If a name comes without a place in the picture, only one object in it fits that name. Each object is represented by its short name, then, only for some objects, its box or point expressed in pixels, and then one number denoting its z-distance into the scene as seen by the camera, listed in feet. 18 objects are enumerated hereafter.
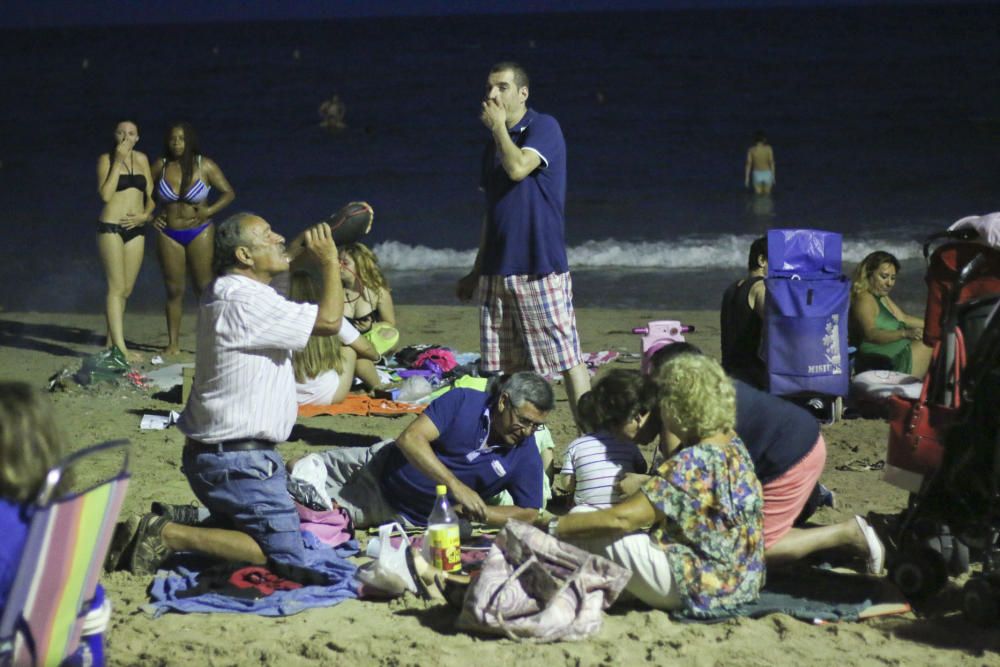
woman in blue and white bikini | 57.16
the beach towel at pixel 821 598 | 29.19
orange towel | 49.49
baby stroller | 28.30
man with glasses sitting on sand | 33.14
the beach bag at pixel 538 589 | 27.99
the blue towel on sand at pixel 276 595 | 30.25
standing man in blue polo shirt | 39.47
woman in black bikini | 56.70
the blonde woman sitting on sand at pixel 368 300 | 53.62
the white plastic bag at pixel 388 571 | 30.71
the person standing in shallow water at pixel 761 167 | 131.44
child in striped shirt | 33.37
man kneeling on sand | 29.81
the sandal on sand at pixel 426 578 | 30.71
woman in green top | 50.01
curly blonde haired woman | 28.22
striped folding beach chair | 18.30
